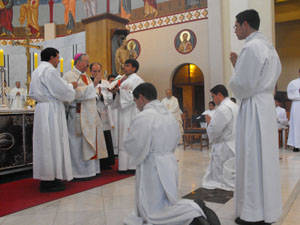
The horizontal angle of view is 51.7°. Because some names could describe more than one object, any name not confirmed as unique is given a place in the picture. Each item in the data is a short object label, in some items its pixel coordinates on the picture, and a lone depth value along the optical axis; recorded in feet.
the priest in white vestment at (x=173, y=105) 33.94
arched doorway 43.16
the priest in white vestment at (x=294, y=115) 25.38
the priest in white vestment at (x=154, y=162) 8.54
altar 15.38
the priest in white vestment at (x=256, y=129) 8.68
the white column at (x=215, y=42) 35.70
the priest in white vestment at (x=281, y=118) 27.35
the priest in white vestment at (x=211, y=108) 31.08
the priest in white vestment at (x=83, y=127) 15.55
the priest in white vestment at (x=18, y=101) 20.16
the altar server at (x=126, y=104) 17.11
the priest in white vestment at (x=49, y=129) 13.35
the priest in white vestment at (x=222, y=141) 14.11
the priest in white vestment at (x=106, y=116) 17.65
